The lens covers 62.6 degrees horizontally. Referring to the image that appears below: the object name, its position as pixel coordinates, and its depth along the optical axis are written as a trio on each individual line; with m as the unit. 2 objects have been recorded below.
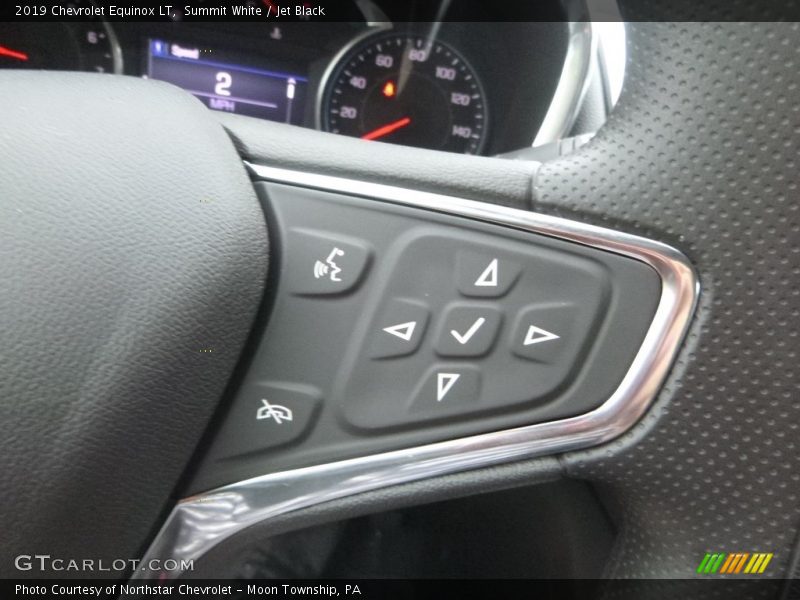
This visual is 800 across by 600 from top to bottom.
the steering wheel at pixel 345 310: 0.10
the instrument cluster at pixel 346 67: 0.28
